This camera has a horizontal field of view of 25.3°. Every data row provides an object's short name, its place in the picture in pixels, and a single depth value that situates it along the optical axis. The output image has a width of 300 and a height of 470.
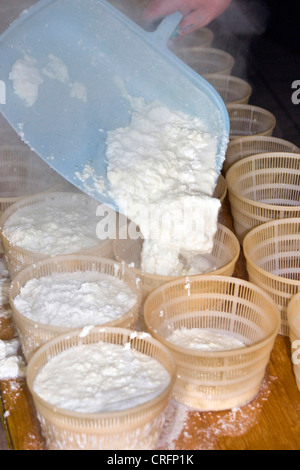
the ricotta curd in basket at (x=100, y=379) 1.60
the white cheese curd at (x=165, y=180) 1.98
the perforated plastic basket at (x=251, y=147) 2.89
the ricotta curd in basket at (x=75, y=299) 1.89
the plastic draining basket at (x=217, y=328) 1.76
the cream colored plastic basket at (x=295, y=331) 1.86
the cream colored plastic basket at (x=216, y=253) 2.12
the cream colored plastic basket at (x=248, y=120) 3.12
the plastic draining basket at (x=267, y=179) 2.68
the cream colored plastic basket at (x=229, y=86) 3.35
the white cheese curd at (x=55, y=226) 2.24
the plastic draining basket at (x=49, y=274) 1.82
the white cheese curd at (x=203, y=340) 1.98
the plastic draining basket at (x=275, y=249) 2.29
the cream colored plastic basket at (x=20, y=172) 2.87
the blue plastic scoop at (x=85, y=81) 2.03
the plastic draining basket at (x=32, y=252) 2.18
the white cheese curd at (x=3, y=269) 2.39
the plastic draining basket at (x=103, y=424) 1.51
